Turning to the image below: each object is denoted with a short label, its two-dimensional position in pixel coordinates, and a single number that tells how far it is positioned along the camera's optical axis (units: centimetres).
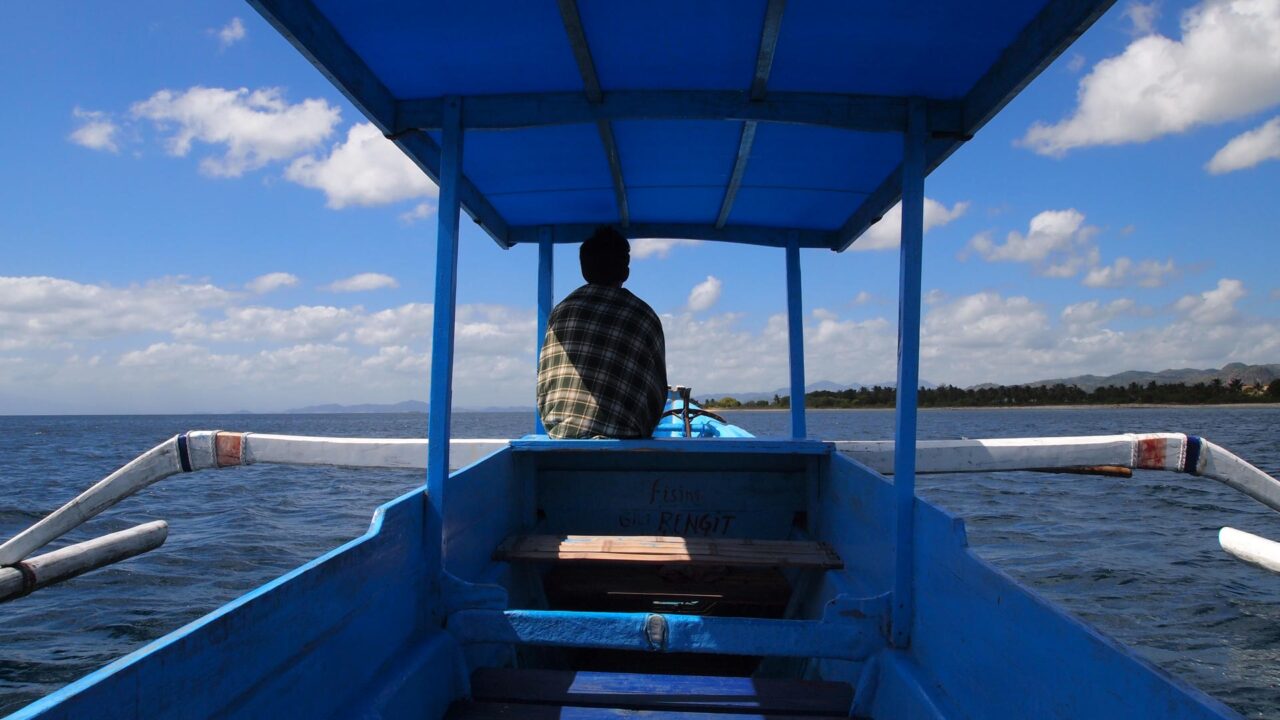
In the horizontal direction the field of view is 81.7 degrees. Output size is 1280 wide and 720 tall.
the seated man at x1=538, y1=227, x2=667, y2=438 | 379
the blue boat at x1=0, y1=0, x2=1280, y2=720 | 183
